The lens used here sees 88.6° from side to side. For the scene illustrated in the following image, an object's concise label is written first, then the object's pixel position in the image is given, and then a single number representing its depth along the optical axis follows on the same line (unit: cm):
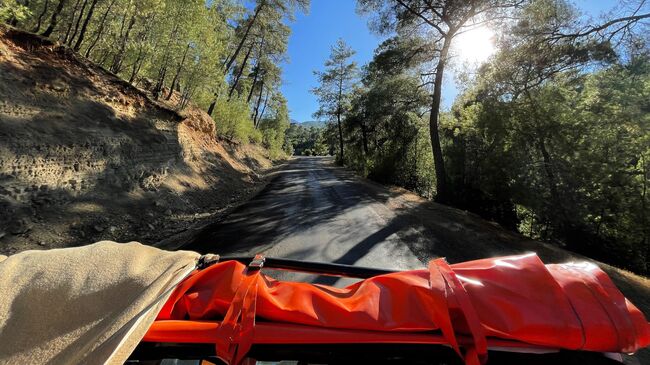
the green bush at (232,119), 2350
